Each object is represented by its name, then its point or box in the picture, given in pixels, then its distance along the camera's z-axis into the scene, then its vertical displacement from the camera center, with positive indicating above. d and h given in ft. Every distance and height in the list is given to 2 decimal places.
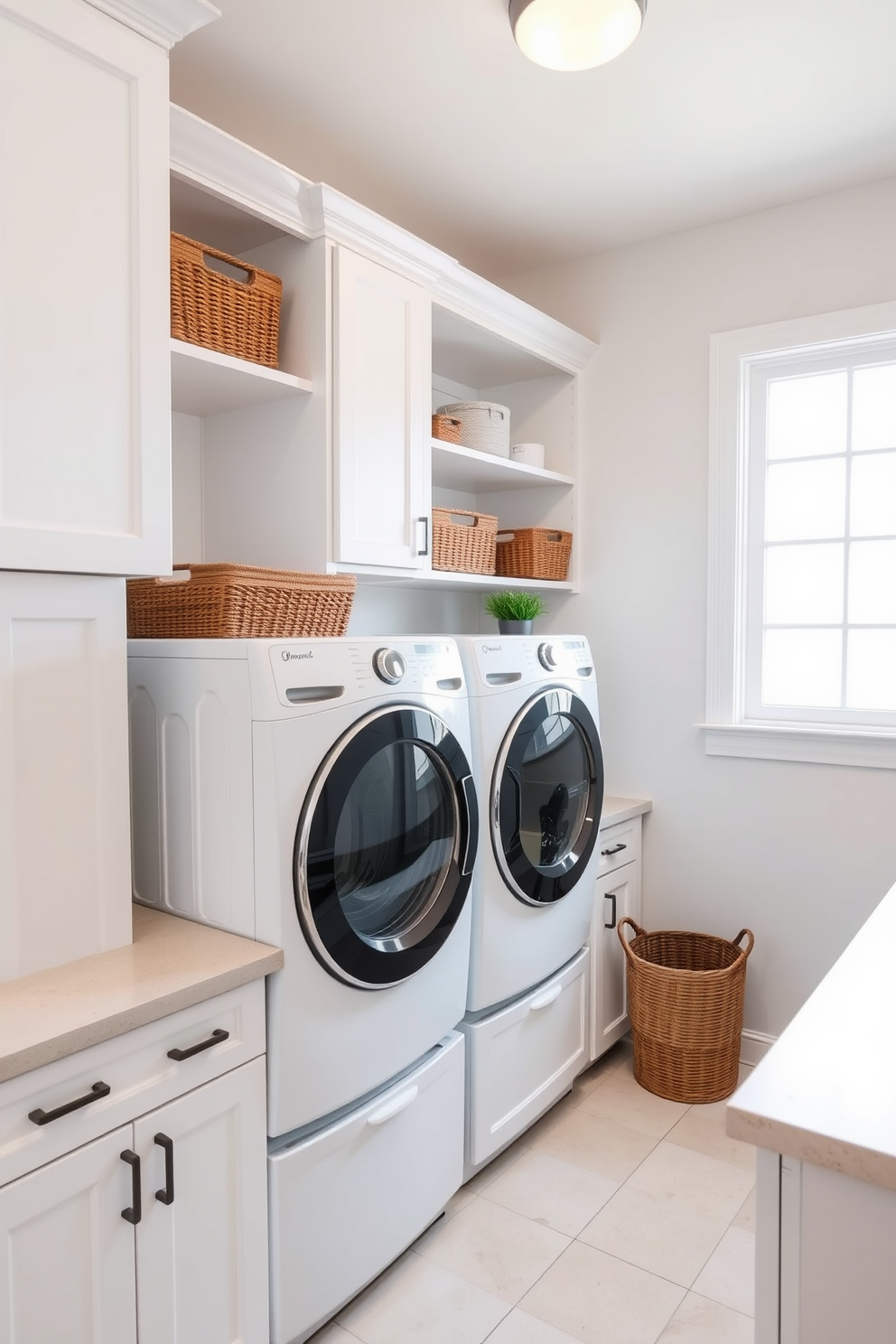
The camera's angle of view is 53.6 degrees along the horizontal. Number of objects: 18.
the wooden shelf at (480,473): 8.40 +1.62
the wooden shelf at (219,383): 5.99 +1.79
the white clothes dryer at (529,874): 6.86 -2.05
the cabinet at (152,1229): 3.91 -2.93
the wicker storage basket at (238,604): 5.53 +0.14
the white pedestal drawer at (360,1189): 5.16 -3.61
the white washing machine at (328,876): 5.05 -1.54
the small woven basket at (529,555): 9.45 +0.79
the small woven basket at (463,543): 8.27 +0.82
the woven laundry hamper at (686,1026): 8.27 -3.75
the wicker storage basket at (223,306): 5.94 +2.25
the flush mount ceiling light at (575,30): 5.55 +3.84
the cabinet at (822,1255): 2.49 -1.81
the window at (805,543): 8.59 +0.87
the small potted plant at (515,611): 8.82 +0.16
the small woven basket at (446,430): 8.20 +1.85
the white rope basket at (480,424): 8.95 +2.07
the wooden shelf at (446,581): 7.46 +0.45
